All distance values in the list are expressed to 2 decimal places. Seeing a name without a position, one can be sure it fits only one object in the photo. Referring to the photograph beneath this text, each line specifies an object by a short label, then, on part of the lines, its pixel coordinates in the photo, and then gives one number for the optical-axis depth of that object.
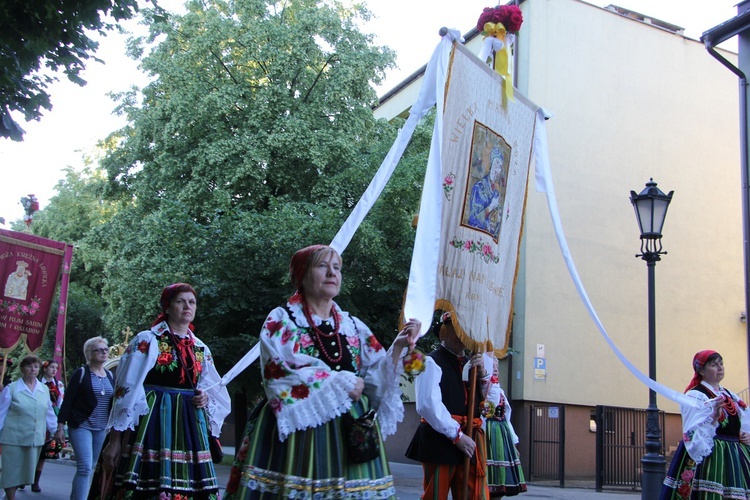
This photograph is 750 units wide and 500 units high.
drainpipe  14.27
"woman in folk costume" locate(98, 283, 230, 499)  6.07
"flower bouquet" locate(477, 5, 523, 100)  6.76
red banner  12.73
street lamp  10.70
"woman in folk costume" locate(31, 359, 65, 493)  12.63
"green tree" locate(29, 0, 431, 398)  16.83
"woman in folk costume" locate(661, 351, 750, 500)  7.52
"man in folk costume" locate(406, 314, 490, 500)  6.02
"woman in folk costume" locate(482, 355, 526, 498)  7.39
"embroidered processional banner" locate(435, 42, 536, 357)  6.05
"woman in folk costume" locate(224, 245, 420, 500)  4.09
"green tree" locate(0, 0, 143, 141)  8.52
